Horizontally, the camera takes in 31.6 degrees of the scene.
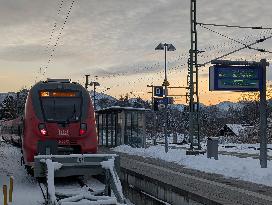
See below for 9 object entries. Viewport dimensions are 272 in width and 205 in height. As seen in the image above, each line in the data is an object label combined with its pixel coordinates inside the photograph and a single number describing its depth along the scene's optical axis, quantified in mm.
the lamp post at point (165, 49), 29278
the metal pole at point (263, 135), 17578
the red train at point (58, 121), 15000
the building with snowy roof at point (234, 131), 68788
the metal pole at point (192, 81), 25289
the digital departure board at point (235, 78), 18188
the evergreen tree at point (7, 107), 119000
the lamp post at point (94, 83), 56619
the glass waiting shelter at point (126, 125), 32625
